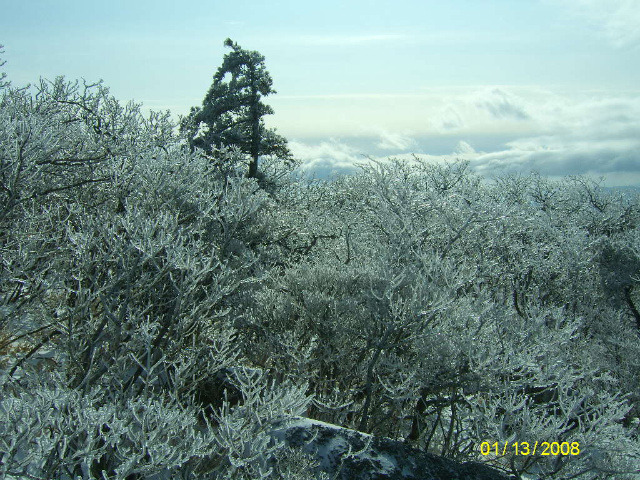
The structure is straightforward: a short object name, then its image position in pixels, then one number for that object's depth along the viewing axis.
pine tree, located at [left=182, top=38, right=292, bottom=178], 24.75
